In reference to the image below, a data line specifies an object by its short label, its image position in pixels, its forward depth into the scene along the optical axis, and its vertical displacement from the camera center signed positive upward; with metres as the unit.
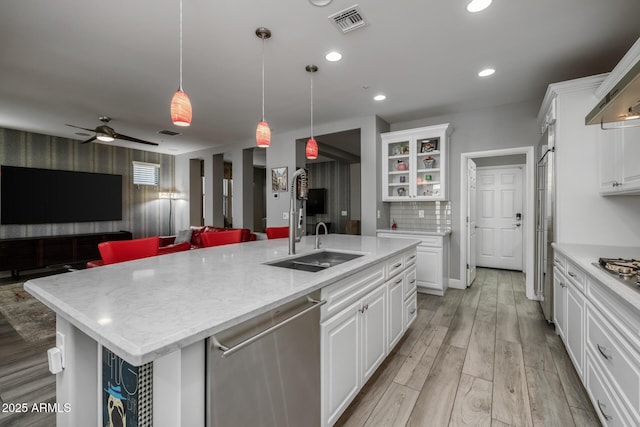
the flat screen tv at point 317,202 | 8.57 +0.27
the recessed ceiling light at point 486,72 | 2.98 +1.49
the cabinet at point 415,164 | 4.15 +0.73
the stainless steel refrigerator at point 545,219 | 2.75 -0.09
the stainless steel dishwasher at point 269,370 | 0.87 -0.58
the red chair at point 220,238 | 2.59 -0.26
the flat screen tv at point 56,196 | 5.24 +0.31
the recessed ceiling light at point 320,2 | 1.98 +1.47
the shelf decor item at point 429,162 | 4.30 +0.75
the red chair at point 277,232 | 3.28 -0.26
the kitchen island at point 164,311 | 0.79 -0.33
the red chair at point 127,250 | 1.93 -0.28
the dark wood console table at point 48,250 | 4.96 -0.75
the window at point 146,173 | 7.03 +0.97
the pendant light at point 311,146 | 2.97 +0.76
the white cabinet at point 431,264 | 3.87 -0.74
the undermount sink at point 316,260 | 1.80 -0.35
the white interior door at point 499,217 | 5.36 -0.13
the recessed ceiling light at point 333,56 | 2.67 +1.49
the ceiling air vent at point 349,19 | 2.10 +1.48
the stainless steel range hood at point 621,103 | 1.24 +0.56
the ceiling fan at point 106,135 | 4.16 +1.15
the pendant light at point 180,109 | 1.90 +0.69
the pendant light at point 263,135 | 2.56 +0.70
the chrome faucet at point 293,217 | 2.05 -0.05
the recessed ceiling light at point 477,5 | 1.98 +1.47
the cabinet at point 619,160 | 1.90 +0.37
